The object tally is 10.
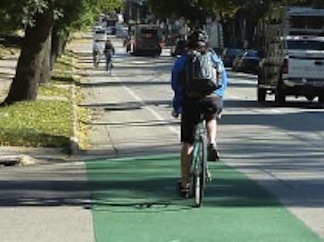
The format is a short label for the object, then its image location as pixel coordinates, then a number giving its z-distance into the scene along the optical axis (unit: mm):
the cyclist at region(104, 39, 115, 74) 48281
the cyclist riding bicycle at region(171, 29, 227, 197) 9273
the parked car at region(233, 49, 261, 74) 52688
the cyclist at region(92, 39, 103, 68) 53906
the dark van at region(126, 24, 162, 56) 84000
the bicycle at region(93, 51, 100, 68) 53891
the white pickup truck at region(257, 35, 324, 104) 25953
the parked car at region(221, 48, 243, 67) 58781
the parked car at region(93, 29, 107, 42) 86906
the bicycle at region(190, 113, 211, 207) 9219
